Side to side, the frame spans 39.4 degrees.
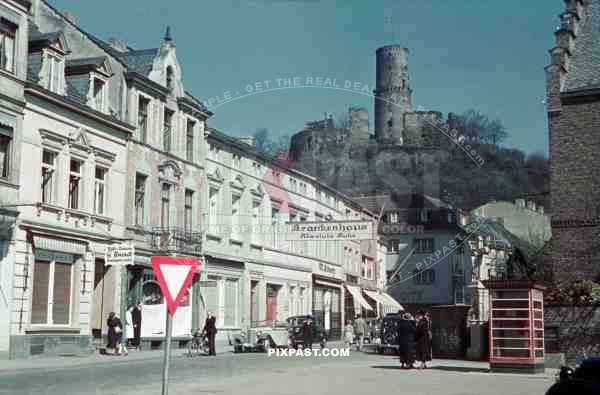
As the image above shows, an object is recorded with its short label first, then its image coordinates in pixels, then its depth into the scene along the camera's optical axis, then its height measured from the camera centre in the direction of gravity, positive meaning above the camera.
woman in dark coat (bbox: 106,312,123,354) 30.72 -1.09
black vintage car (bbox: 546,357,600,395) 7.56 -0.75
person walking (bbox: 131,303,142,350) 33.94 -1.01
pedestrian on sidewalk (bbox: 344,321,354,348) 42.03 -1.65
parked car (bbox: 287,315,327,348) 38.22 -1.25
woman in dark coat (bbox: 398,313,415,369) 24.97 -1.23
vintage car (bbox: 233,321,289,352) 35.59 -1.63
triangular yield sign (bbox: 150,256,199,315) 9.27 +0.27
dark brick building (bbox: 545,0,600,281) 31.03 +5.24
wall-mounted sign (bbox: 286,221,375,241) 29.44 +2.65
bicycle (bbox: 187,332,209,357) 33.29 -1.81
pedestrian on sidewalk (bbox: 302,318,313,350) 38.47 -1.43
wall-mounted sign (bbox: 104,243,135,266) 30.48 +1.65
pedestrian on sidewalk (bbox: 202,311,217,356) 32.06 -1.23
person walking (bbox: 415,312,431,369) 25.83 -1.16
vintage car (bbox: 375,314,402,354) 37.34 -1.49
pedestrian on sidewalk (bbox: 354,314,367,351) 40.94 -1.40
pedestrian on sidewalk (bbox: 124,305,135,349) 34.00 -1.14
